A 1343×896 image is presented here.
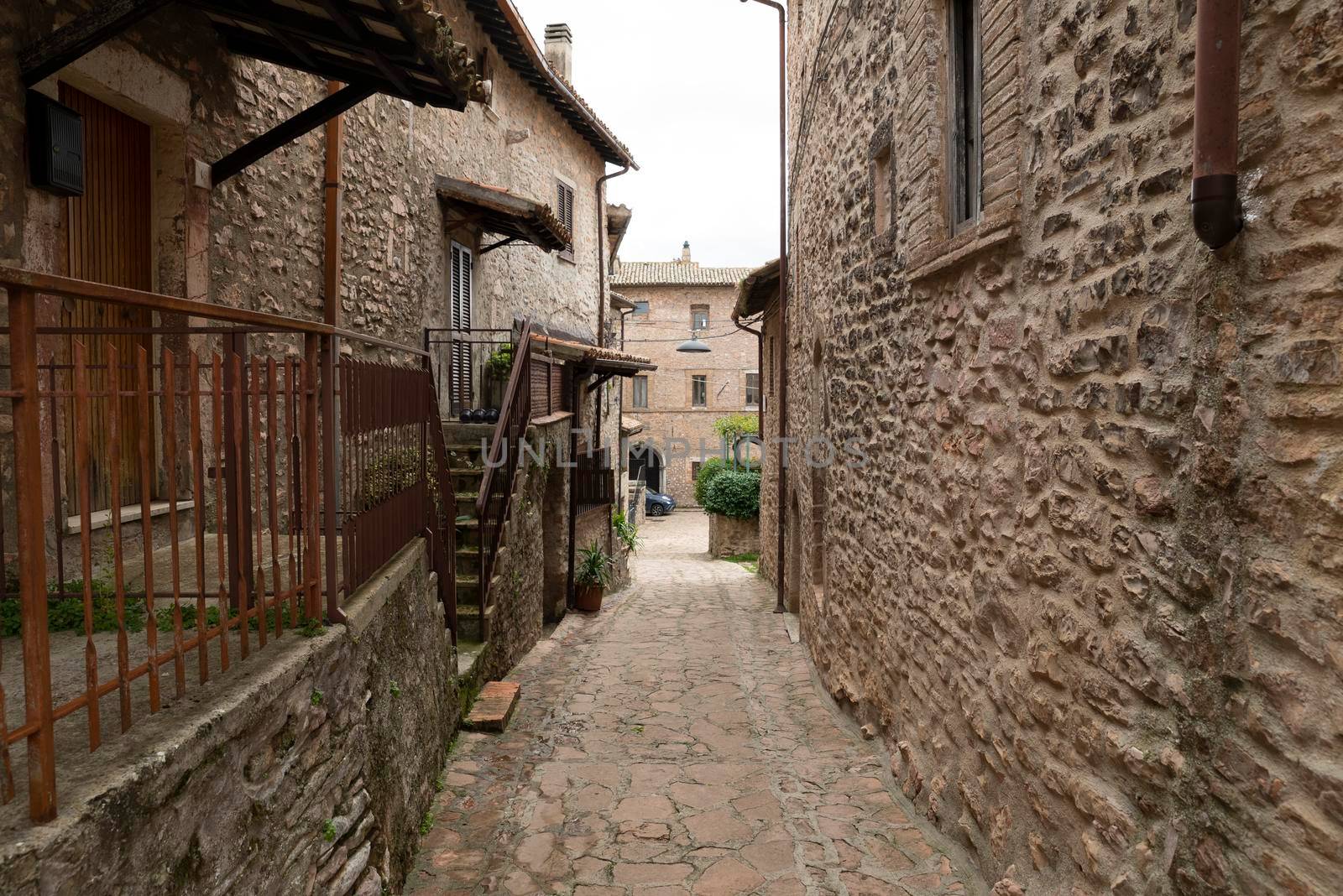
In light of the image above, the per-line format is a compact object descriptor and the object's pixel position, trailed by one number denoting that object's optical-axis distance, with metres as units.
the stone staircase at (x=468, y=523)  6.60
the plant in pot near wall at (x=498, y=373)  11.23
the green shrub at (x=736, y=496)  19.98
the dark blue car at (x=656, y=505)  33.72
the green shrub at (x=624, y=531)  15.62
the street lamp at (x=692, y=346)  27.78
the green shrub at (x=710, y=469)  21.58
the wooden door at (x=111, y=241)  4.40
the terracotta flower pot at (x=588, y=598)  11.00
